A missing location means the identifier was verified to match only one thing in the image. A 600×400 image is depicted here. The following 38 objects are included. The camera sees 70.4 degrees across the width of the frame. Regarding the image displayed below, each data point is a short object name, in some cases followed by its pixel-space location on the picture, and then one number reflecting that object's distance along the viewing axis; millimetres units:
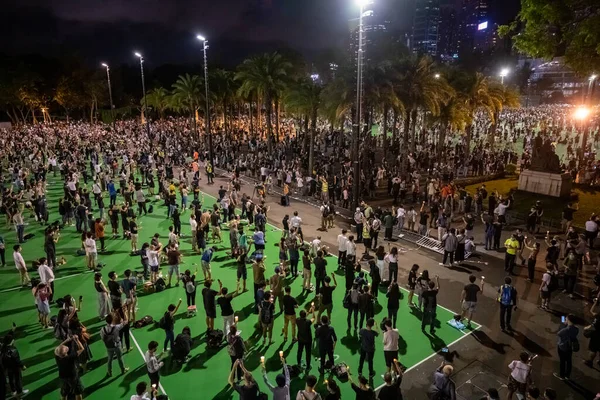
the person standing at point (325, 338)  9062
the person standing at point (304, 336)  9250
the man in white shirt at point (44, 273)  12016
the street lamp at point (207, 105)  30064
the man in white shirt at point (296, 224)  16656
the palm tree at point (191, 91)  49281
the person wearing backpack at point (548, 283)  11945
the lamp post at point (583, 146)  31578
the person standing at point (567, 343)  9125
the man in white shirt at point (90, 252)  14655
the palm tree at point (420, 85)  29094
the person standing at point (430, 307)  10805
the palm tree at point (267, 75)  39656
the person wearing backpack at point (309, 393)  6680
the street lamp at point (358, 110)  18734
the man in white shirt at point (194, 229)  16812
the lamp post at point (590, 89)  31253
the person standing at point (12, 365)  8555
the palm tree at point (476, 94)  33094
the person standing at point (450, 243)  15447
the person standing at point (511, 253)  14625
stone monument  25344
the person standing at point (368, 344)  8961
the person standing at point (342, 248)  14981
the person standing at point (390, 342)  8953
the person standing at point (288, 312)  10242
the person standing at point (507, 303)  10969
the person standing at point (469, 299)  11062
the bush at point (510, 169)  33603
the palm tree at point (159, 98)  65500
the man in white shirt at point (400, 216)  19578
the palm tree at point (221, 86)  52000
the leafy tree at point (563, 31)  14711
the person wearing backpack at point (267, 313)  10219
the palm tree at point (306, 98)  34094
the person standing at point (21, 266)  13248
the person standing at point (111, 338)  9070
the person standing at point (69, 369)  8102
